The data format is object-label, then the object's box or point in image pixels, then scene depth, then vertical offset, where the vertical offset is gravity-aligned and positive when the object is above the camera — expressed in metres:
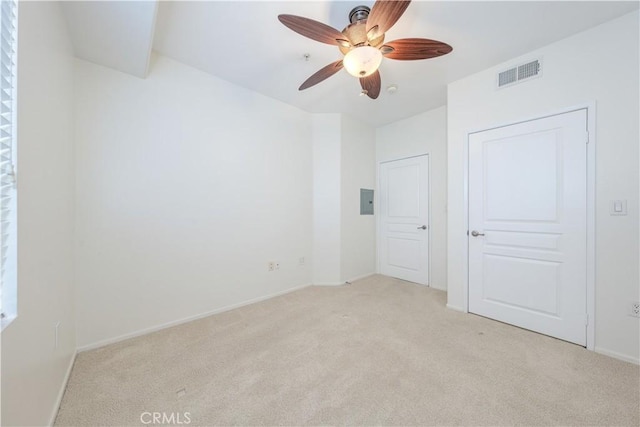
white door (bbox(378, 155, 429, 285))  3.73 -0.17
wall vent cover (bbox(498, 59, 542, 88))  2.21 +1.29
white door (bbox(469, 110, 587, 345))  2.05 -0.16
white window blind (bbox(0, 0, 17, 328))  0.93 +0.20
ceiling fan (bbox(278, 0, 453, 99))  1.50 +1.18
